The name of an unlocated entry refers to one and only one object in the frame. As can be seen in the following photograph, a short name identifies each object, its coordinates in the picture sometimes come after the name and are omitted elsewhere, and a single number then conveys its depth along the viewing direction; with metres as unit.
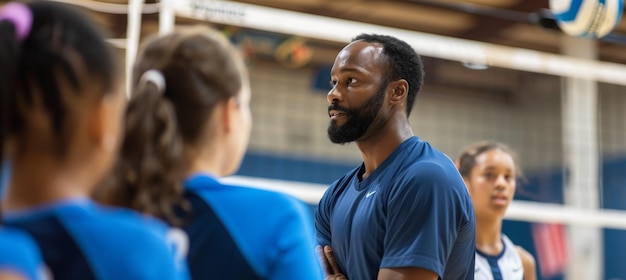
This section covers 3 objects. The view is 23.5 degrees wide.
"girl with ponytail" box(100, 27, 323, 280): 2.64
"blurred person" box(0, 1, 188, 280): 2.09
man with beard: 4.40
